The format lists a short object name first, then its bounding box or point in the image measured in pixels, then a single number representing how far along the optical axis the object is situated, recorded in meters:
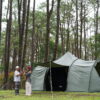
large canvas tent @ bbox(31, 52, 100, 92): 18.17
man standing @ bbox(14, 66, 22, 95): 16.26
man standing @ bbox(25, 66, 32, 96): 15.77
